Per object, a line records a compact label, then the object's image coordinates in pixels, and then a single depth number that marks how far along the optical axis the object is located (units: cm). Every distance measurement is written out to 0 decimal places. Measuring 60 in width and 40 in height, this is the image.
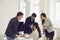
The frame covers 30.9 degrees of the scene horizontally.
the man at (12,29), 277
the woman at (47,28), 337
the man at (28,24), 365
